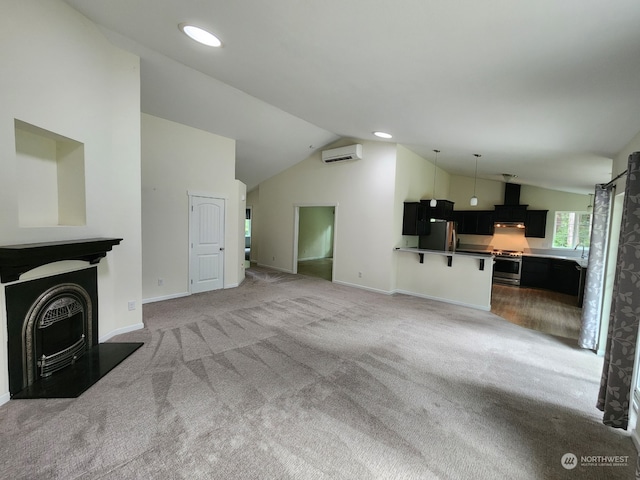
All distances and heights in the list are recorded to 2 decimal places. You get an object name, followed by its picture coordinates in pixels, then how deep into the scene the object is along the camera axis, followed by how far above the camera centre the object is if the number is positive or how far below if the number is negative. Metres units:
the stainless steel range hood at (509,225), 7.51 +0.06
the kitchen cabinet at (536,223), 7.21 +0.12
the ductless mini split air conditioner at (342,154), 6.09 +1.54
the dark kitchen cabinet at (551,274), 6.36 -1.11
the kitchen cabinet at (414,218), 5.92 +0.12
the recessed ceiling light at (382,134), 4.77 +1.53
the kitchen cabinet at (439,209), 6.26 +0.36
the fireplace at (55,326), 2.22 -1.05
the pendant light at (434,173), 7.17 +1.33
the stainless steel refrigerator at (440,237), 6.22 -0.29
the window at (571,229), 7.02 -0.01
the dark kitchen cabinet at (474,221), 7.78 +0.13
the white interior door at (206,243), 5.30 -0.52
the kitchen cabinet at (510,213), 7.37 +0.37
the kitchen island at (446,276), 5.11 -1.01
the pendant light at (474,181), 7.65 +1.29
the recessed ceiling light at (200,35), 2.38 +1.60
